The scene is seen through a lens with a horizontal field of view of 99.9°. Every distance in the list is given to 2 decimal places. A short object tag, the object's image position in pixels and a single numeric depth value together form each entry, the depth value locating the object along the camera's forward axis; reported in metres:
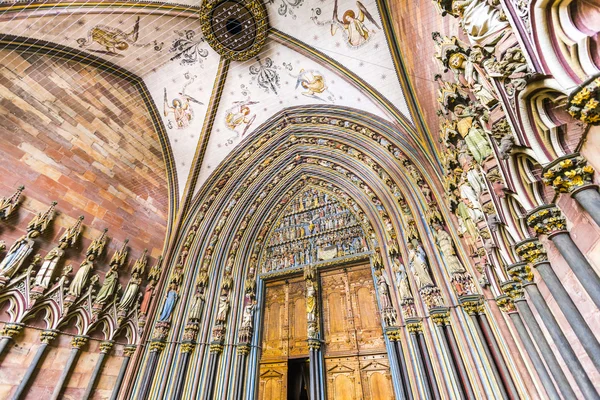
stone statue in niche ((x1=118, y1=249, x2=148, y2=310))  5.81
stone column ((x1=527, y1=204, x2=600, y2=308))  1.50
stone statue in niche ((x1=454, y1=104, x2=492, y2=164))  2.62
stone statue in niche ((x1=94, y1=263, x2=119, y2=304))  5.37
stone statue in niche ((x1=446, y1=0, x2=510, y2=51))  1.88
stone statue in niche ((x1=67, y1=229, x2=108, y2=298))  5.02
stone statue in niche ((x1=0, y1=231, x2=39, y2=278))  4.34
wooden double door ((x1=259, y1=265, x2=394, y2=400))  5.01
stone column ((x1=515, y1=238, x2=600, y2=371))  1.54
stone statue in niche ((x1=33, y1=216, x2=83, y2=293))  4.65
